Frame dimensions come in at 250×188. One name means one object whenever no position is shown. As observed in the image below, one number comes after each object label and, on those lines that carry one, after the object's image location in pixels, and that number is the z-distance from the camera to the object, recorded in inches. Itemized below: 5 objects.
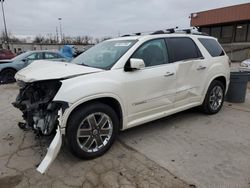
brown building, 954.7
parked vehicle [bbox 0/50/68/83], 408.2
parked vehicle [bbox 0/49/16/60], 805.2
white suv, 121.3
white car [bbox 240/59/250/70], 447.9
